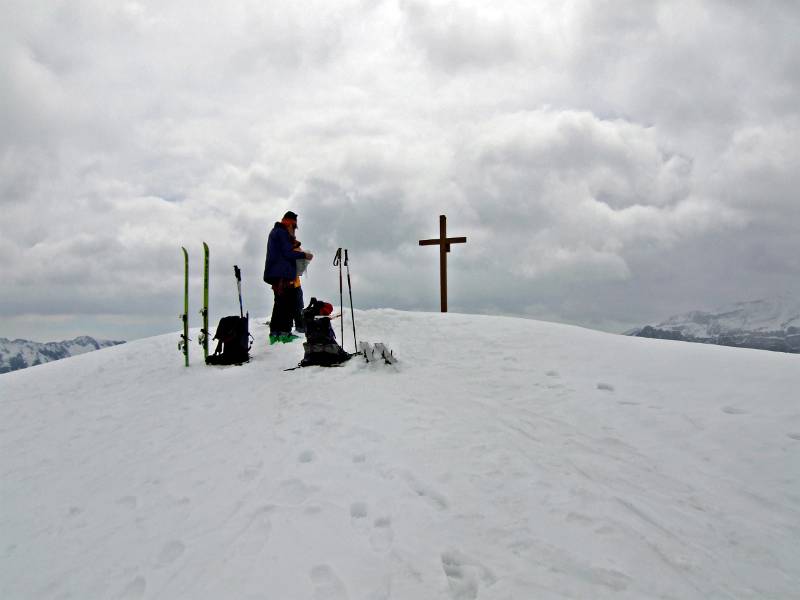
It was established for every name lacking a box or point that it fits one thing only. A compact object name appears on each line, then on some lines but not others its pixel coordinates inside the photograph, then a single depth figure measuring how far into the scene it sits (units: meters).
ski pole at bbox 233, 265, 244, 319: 13.33
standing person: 12.85
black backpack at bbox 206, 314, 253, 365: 11.16
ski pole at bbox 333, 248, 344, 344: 11.55
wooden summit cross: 18.06
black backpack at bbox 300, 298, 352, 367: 10.03
